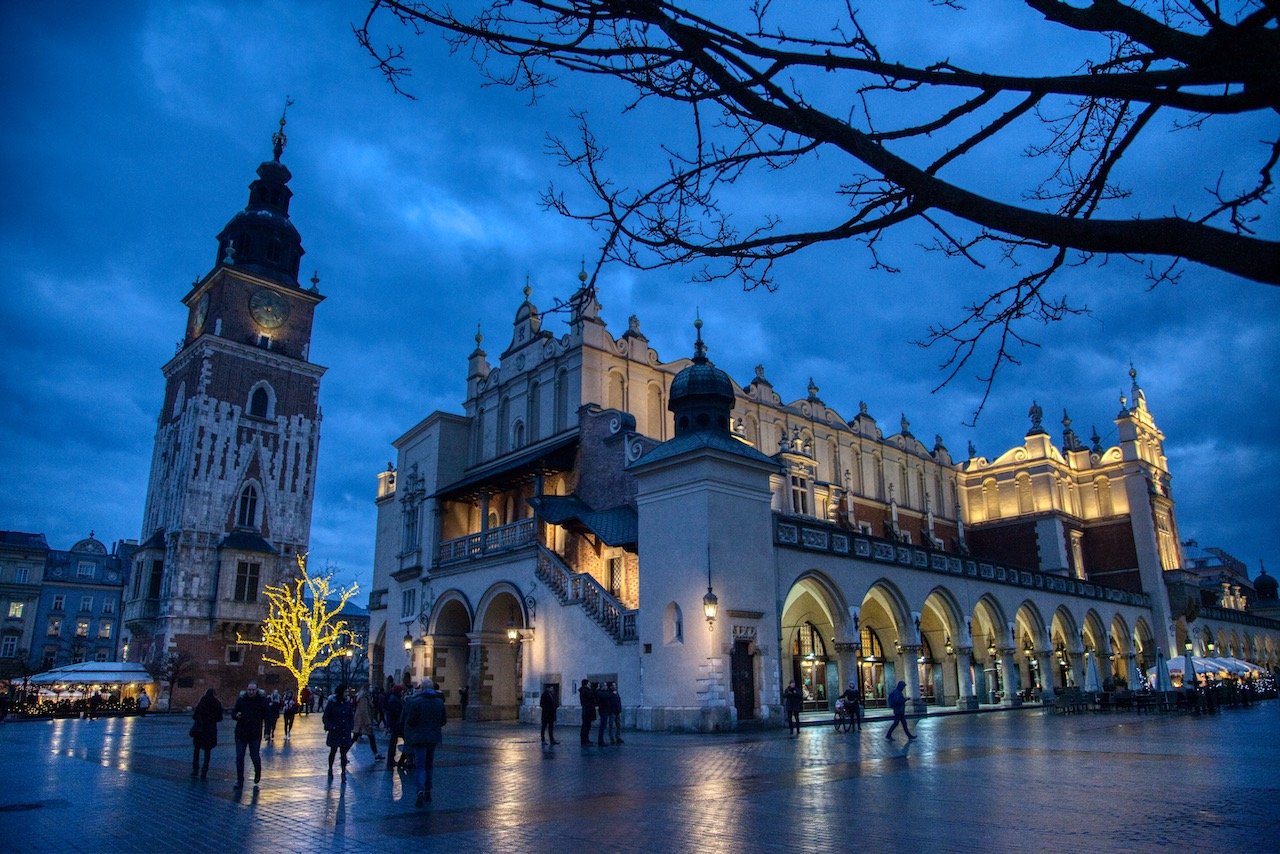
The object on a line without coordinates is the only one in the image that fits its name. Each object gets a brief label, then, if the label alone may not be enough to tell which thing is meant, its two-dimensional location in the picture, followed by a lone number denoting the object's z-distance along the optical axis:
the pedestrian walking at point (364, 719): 18.83
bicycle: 26.22
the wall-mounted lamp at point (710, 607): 25.23
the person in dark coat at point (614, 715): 21.38
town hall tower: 55.84
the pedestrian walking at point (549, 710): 21.47
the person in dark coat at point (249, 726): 13.80
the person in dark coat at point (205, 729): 15.22
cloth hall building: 26.92
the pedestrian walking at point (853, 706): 25.73
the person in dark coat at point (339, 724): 15.03
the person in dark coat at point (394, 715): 16.31
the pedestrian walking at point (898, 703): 20.40
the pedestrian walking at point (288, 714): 28.94
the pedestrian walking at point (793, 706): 24.94
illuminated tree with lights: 49.31
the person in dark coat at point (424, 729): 11.99
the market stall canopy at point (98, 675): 41.19
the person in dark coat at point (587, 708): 21.45
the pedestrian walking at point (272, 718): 25.62
